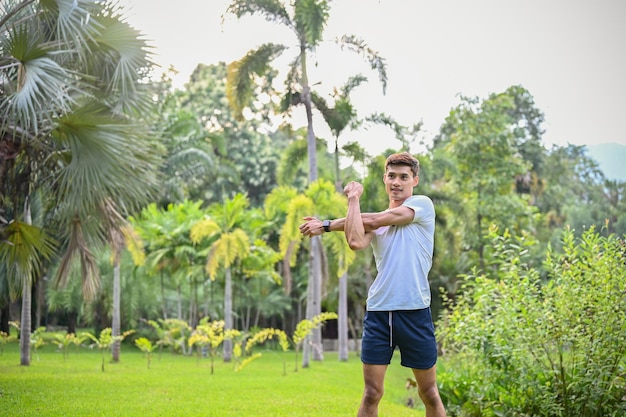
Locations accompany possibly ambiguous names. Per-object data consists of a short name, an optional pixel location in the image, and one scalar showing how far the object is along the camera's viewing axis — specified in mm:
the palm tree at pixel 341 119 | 18906
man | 3768
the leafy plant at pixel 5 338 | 15875
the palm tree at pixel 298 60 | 17244
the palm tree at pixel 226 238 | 17562
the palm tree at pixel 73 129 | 8367
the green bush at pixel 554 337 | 5805
